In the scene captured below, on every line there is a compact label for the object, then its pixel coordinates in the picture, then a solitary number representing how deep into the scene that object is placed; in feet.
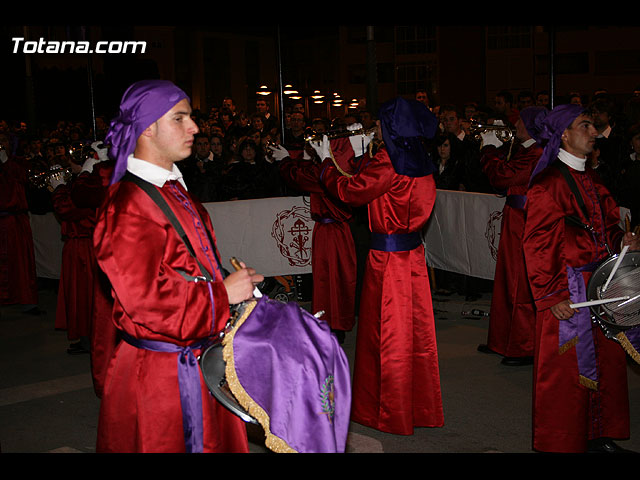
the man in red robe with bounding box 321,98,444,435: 15.03
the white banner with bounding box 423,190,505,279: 25.45
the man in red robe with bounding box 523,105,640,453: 13.12
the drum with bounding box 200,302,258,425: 8.74
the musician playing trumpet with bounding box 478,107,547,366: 19.49
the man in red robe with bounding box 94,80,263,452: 8.30
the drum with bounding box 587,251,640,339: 12.66
